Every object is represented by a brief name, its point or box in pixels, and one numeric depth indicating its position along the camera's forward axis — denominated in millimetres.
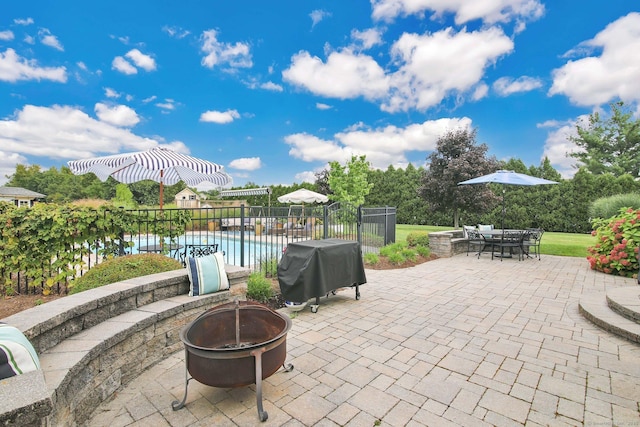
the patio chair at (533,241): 8062
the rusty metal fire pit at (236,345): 1918
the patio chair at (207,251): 5012
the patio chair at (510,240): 7916
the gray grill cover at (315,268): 3935
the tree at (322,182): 22281
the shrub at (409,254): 7647
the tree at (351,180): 18469
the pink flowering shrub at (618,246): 5984
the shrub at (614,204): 9438
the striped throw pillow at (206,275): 3255
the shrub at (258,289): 4156
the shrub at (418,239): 8852
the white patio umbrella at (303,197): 15078
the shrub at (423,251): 8258
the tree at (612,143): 19422
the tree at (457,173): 12383
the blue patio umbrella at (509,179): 7863
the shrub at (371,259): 7154
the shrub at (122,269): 3201
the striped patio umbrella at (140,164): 5410
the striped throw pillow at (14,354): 1365
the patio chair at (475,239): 8555
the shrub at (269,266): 5391
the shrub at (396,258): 7237
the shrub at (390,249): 7707
